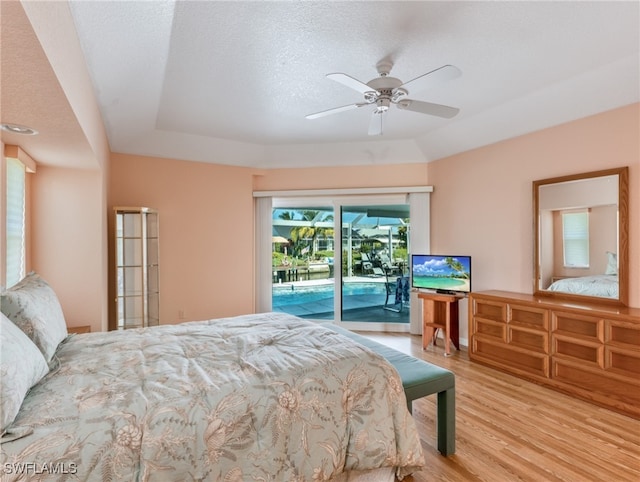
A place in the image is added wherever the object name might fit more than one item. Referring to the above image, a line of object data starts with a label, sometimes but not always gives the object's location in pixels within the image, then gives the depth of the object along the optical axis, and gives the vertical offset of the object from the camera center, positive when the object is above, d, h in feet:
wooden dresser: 8.69 -3.13
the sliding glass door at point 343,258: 17.26 -0.89
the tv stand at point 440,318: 13.41 -3.32
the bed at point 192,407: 3.98 -2.30
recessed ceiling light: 6.82 +2.36
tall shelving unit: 12.65 -1.00
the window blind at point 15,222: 8.34 +0.52
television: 13.51 -1.37
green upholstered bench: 6.58 -2.96
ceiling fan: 7.26 +3.56
